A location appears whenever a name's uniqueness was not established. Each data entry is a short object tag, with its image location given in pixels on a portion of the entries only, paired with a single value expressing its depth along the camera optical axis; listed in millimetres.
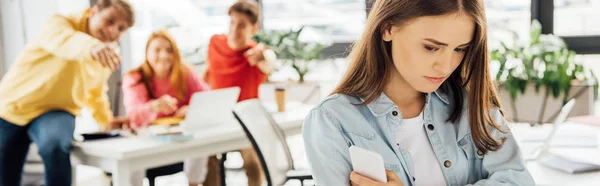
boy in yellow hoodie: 2897
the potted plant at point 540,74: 4180
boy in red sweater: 3484
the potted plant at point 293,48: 4875
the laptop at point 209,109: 2934
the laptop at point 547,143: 2145
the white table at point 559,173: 1834
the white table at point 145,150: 2586
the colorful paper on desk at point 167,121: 3156
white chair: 2672
